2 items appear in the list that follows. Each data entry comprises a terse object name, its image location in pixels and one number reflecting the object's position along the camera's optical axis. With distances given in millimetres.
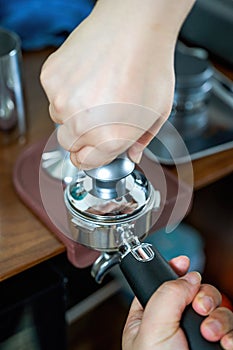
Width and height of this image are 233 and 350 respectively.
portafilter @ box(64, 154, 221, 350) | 426
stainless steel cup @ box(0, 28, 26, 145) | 662
